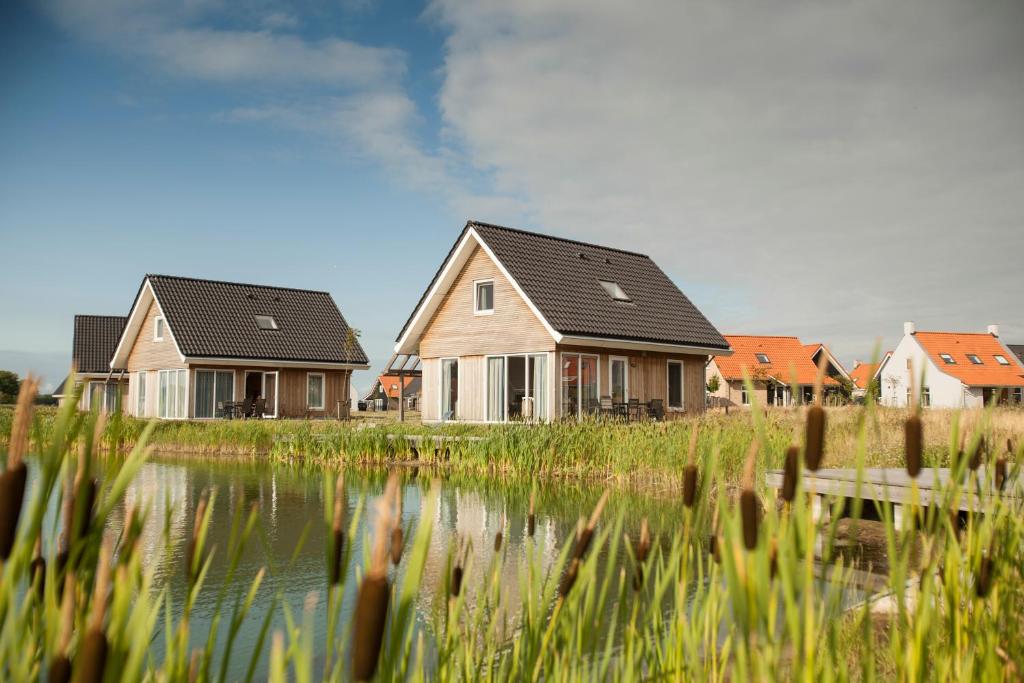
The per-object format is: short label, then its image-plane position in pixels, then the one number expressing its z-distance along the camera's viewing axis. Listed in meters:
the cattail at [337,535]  0.95
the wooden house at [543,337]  20.78
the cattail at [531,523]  2.01
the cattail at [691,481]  1.40
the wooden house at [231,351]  29.16
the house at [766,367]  43.94
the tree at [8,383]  54.65
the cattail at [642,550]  1.68
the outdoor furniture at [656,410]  21.34
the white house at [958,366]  48.59
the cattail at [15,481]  0.86
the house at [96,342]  39.81
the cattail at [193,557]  1.09
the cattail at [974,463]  1.85
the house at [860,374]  57.02
